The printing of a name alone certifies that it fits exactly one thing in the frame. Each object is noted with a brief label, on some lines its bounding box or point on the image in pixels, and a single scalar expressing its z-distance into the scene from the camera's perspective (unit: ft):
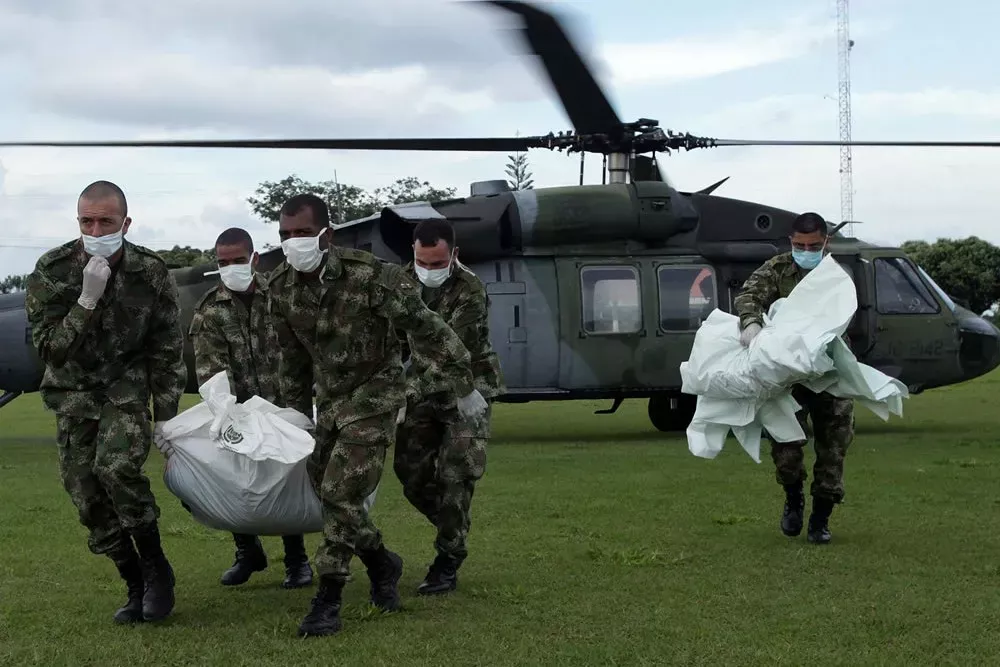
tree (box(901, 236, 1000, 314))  175.63
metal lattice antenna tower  197.93
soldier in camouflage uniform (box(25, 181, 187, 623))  16.90
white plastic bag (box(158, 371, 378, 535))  17.29
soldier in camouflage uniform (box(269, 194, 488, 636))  17.03
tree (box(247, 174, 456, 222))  160.91
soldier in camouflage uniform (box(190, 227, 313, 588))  20.65
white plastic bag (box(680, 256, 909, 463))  21.62
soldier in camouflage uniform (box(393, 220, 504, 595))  19.81
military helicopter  43.80
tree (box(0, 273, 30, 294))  126.76
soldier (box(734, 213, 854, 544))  23.72
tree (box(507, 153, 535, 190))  133.49
